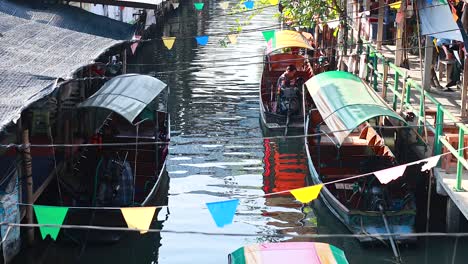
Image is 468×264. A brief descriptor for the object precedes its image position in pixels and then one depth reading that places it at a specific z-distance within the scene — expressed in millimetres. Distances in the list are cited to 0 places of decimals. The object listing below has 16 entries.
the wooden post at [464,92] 15344
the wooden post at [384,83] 18841
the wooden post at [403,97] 16578
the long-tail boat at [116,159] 14461
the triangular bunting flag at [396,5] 19625
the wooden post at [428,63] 18047
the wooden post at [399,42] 20273
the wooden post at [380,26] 21266
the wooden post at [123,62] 21594
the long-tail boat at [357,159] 13961
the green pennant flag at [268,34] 21703
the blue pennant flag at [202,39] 18184
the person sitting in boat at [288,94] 22094
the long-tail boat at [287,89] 22125
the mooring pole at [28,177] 13000
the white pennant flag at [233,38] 19672
